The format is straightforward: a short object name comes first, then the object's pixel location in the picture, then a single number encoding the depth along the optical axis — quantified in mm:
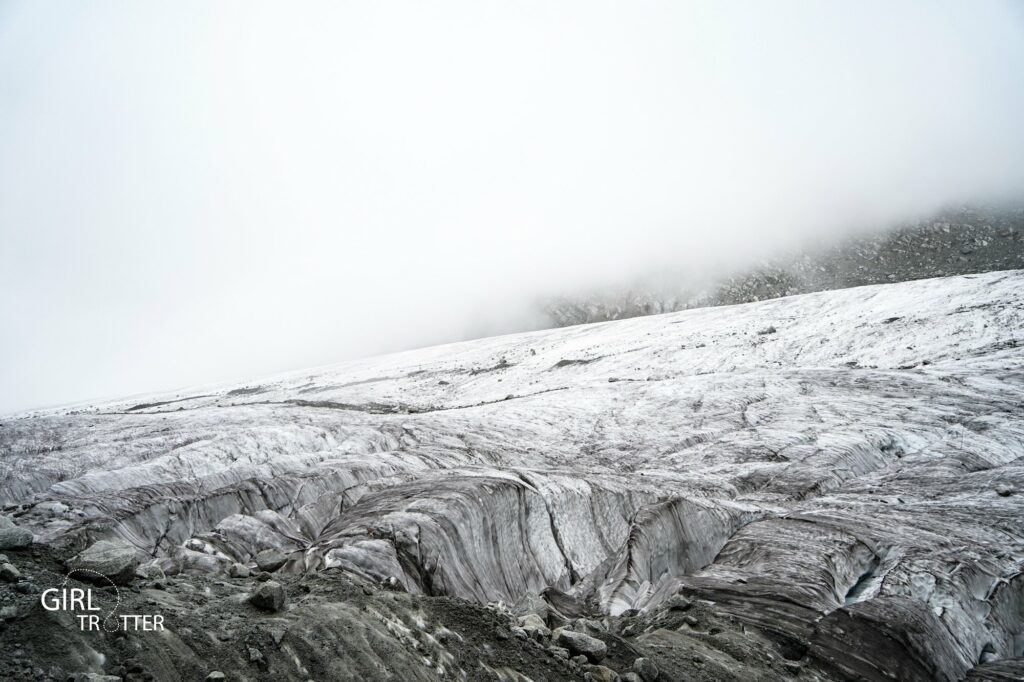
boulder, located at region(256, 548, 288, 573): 9353
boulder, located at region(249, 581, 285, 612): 7332
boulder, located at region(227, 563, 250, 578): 8562
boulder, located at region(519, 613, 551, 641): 8320
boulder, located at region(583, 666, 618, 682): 7355
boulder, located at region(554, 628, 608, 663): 7926
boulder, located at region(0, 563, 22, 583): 6109
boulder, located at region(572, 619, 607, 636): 8680
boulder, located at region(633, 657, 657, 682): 7680
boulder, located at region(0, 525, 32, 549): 6777
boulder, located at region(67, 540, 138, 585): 6742
